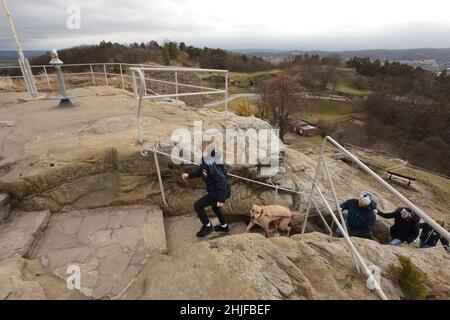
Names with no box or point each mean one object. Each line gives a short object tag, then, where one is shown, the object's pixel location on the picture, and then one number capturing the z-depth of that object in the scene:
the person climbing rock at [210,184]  3.76
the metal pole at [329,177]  3.20
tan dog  4.26
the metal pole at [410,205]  1.59
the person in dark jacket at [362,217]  4.70
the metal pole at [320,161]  3.35
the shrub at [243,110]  22.84
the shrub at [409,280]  2.52
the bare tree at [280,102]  36.59
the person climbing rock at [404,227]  4.93
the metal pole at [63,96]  8.00
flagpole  8.41
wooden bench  18.65
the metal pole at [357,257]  2.00
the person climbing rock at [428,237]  5.22
